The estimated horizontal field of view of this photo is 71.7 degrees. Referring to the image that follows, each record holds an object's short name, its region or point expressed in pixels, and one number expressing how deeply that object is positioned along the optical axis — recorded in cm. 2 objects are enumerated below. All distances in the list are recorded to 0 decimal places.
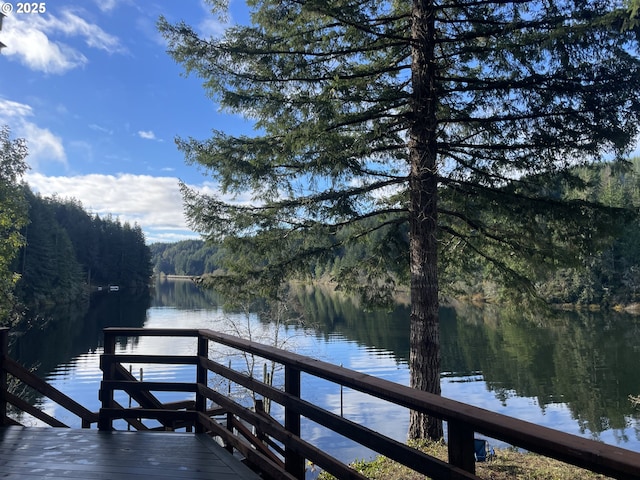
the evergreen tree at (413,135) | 551
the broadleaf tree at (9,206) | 1524
